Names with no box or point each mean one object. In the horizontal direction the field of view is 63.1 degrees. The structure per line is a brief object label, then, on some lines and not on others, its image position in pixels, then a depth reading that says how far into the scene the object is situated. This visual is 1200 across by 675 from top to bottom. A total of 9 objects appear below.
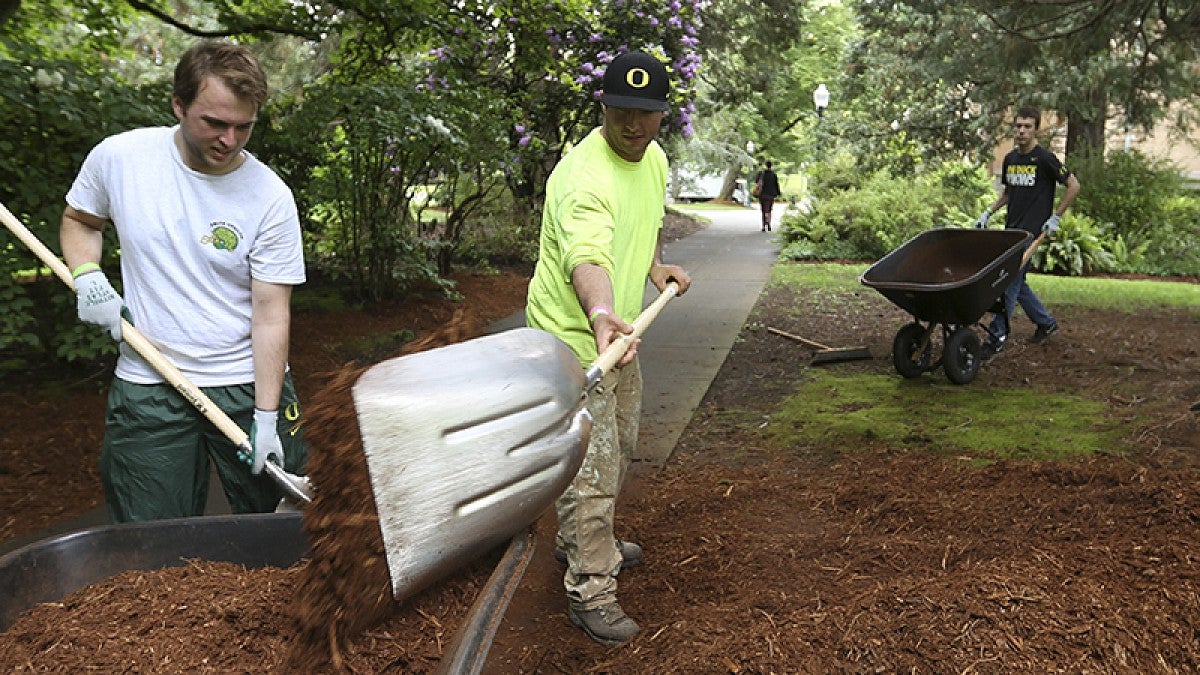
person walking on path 20.84
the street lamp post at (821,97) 22.98
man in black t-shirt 7.36
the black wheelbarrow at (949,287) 6.14
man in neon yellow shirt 2.92
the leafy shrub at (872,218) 15.15
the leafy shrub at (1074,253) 13.18
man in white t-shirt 2.45
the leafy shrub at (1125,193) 14.38
